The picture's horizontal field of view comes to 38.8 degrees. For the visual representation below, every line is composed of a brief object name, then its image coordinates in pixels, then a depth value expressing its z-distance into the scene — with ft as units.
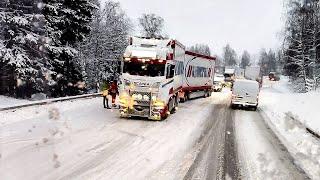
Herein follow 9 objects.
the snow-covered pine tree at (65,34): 110.94
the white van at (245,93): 105.50
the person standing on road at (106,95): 83.38
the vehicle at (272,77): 392.27
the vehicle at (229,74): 243.09
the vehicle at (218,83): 190.78
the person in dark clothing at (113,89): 84.43
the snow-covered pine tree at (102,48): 197.47
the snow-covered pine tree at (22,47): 95.20
